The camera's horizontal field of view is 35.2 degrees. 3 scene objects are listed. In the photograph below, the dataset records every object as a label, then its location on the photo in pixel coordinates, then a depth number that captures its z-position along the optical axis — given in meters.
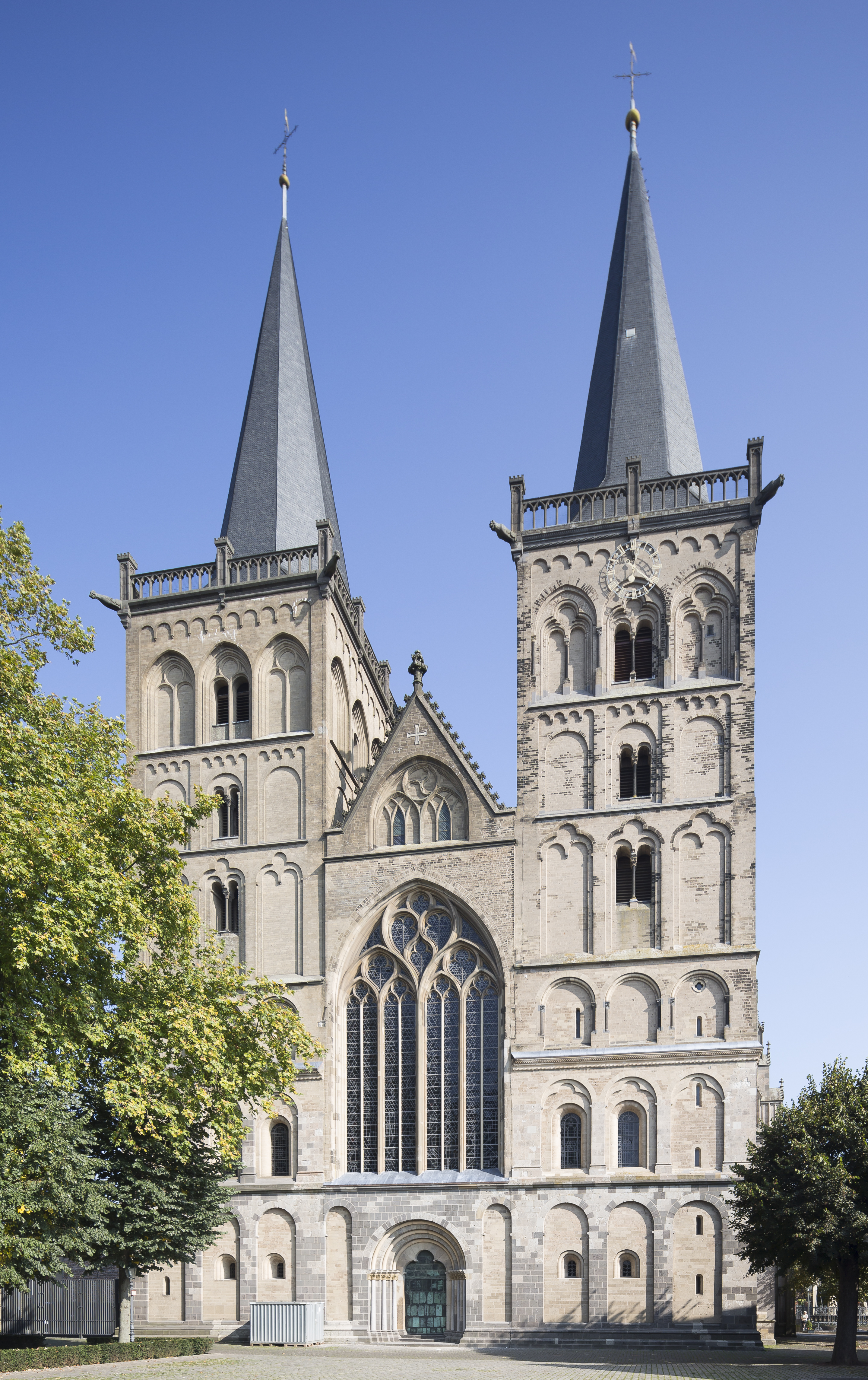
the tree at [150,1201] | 30.42
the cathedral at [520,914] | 35.75
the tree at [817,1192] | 28.83
